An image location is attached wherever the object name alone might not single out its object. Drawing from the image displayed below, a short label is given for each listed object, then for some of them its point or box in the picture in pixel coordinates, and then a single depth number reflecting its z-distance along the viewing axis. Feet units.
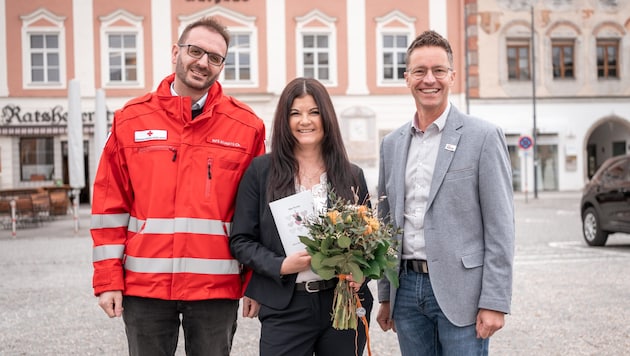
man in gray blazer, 9.53
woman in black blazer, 9.78
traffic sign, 82.48
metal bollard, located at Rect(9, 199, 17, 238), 52.65
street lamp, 94.88
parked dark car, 38.47
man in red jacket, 10.36
